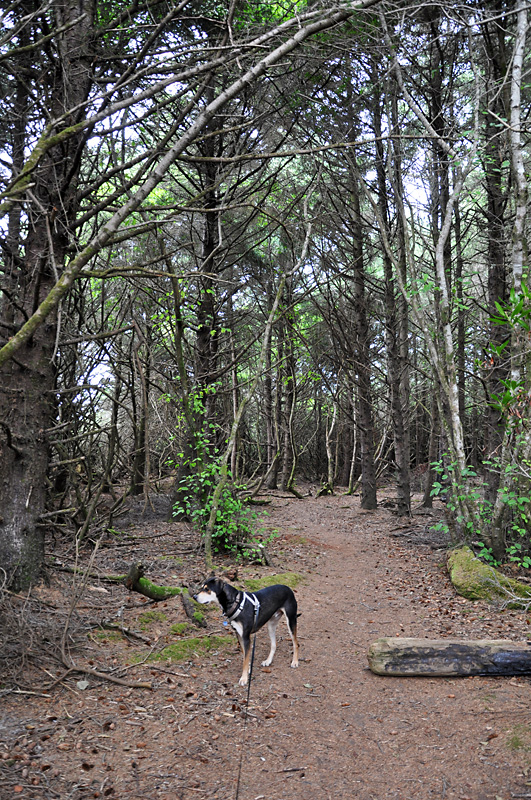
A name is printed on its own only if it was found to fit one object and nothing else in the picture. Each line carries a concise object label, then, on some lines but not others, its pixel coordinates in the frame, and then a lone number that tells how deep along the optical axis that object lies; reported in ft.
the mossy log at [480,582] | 23.97
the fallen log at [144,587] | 19.94
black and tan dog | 16.58
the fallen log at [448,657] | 16.74
